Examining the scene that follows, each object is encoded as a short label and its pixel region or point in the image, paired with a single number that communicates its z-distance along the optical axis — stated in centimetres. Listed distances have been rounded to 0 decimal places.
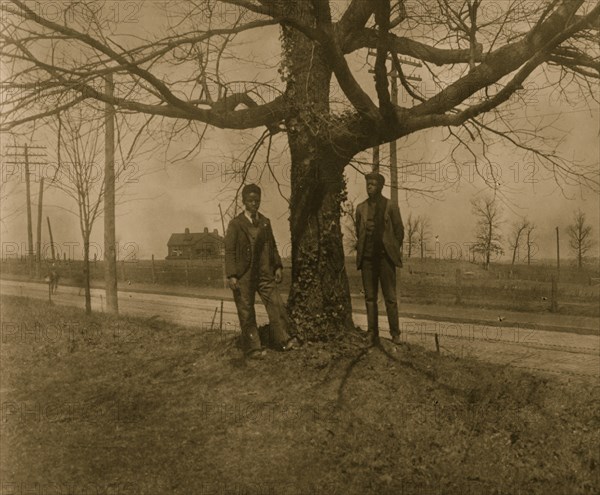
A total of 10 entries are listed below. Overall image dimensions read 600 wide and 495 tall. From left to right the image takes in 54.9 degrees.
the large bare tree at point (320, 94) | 616
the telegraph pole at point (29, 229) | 4365
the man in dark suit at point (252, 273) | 719
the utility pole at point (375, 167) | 736
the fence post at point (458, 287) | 2077
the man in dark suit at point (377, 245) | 733
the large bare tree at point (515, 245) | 7650
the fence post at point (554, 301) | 1823
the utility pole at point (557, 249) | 6928
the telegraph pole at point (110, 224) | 1345
